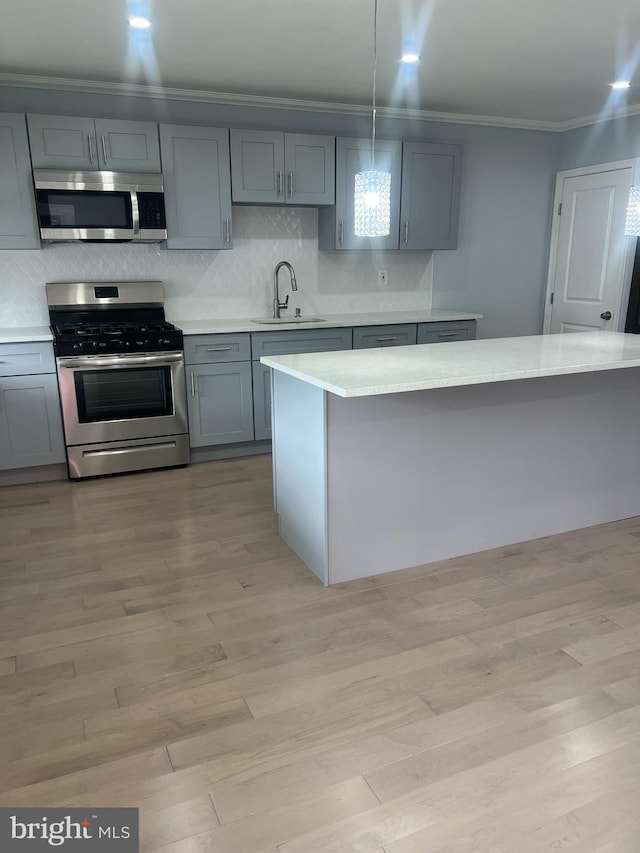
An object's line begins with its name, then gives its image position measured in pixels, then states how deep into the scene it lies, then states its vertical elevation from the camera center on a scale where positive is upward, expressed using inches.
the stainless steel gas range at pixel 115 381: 156.5 -31.4
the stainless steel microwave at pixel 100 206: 152.1 +11.7
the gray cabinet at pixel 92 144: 149.9 +26.3
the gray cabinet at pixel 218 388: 169.0 -35.6
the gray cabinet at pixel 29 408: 150.8 -36.4
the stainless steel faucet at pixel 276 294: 189.8 -11.7
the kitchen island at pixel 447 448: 103.6 -34.4
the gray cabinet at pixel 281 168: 169.6 +23.3
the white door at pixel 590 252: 200.2 +0.8
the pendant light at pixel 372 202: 101.2 +8.2
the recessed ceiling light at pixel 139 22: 118.8 +43.2
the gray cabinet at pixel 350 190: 181.2 +18.4
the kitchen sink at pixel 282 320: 181.8 -19.1
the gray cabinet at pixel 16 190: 147.2 +15.0
